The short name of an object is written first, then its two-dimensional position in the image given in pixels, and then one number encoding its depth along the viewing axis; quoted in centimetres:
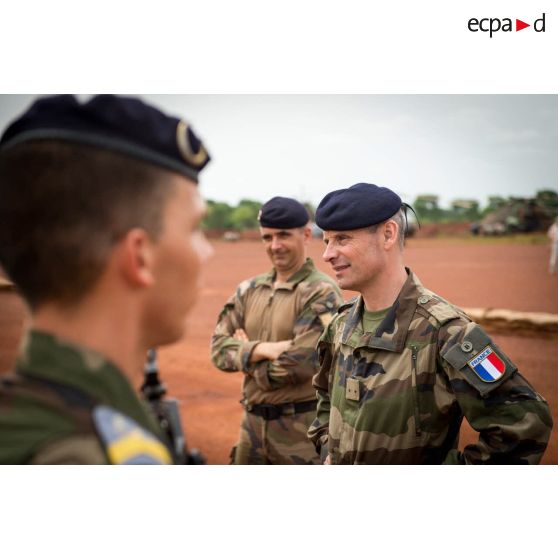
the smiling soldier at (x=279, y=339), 287
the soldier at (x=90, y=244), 68
